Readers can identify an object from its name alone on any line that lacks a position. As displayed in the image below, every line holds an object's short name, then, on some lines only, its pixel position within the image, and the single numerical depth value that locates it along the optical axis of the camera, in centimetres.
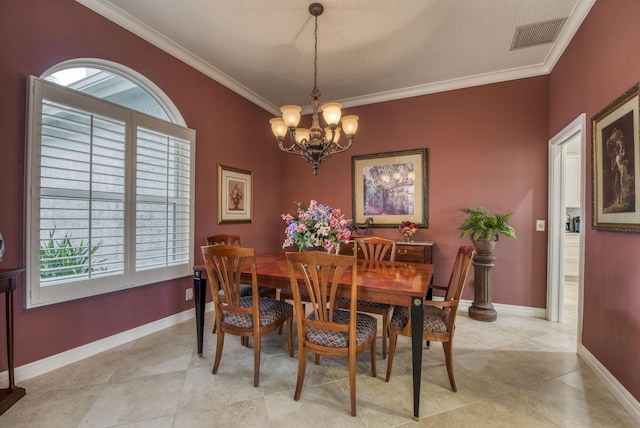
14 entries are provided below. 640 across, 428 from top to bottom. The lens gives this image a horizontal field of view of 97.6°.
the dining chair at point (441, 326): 191
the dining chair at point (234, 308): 199
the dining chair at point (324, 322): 167
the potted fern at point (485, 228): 319
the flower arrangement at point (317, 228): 220
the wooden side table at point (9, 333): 173
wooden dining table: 168
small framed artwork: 372
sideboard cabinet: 354
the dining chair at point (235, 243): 288
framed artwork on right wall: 174
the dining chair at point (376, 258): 236
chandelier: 237
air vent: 264
